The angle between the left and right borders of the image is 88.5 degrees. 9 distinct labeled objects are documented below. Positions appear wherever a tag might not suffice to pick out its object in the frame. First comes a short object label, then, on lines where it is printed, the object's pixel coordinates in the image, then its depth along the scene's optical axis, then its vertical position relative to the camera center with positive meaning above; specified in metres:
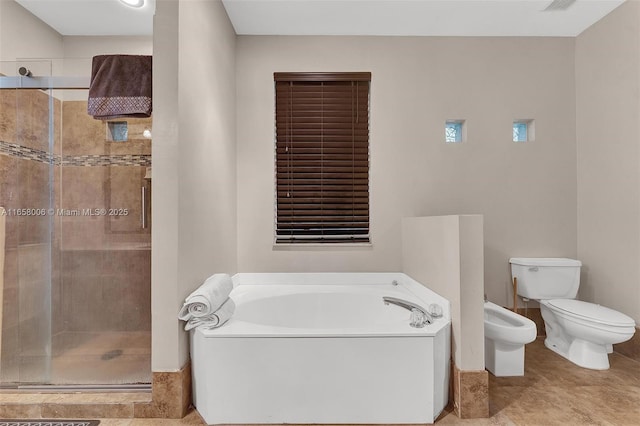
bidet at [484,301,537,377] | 2.02 -0.81
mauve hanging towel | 1.77 +0.69
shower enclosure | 1.83 -0.05
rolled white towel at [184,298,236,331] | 1.67 -0.55
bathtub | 1.59 -0.79
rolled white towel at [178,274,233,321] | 1.67 -0.45
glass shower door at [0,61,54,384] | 1.83 +0.01
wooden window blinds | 2.75 +0.46
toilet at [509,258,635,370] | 2.09 -0.69
